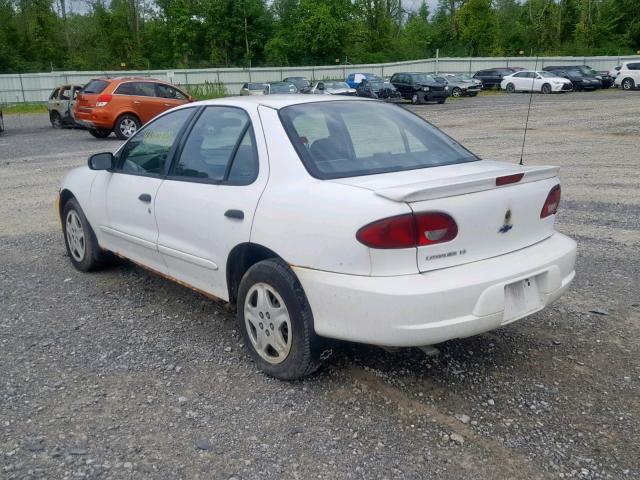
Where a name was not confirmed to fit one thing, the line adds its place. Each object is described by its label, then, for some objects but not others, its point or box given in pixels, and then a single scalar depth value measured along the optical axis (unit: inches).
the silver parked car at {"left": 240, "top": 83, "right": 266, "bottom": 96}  1143.6
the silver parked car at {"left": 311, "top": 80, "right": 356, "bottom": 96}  1122.1
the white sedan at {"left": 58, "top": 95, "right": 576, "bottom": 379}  122.6
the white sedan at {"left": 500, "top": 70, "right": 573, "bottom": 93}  1537.9
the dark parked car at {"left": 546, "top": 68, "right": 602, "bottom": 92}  1606.8
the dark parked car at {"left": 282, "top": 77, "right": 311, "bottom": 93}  1205.5
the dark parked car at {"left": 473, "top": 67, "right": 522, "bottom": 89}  1753.2
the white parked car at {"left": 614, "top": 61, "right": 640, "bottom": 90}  1540.4
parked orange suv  713.0
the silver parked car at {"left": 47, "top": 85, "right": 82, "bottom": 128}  877.8
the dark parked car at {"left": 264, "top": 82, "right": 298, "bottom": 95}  1073.8
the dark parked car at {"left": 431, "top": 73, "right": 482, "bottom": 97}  1574.8
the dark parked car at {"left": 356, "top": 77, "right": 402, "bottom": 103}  1250.0
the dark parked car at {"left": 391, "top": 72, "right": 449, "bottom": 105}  1328.7
